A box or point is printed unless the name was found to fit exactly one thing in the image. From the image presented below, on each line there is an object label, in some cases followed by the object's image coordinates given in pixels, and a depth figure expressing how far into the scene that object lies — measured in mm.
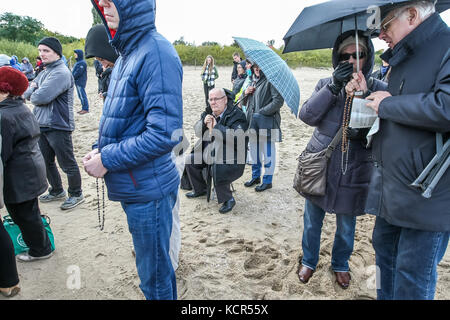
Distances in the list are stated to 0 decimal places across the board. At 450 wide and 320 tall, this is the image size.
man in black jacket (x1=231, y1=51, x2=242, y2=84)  11239
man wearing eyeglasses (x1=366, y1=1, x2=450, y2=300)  1528
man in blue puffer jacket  1554
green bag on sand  2906
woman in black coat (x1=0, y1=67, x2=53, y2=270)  2520
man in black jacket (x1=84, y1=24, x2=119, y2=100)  2963
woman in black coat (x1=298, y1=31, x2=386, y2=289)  2211
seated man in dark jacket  3777
